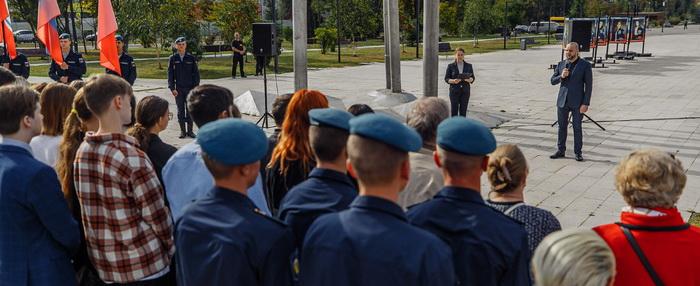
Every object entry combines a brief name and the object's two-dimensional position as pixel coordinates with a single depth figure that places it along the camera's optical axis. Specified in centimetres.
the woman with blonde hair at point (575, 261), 198
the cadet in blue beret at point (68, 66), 1231
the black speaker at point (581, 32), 2314
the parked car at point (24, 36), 5597
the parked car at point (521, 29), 7362
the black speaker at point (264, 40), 1350
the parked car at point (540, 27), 6931
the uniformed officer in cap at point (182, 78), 1189
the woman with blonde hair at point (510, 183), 316
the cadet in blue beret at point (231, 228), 244
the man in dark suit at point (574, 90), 942
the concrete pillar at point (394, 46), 1515
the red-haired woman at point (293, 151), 381
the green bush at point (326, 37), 3822
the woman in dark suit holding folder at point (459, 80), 1218
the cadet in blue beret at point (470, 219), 251
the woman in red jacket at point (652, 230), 258
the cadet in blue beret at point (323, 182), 279
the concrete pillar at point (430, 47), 1338
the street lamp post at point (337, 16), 3561
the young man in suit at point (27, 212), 321
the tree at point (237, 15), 3156
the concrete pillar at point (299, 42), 1223
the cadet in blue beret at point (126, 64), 1274
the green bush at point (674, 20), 8353
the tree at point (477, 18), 4853
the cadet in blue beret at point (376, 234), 221
